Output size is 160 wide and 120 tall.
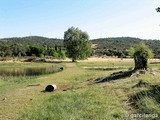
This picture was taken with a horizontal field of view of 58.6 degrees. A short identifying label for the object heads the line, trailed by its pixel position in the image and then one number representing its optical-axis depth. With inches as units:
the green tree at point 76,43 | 2177.7
